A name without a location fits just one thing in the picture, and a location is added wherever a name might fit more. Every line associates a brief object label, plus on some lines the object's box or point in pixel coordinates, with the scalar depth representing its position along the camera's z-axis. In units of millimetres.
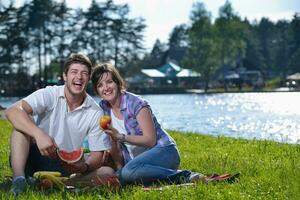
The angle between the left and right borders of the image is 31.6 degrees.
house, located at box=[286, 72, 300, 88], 65000
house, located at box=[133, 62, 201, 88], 72438
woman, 4871
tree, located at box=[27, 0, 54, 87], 52969
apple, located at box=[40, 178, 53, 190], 4566
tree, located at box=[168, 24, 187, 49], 112375
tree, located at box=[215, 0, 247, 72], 70438
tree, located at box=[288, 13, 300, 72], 82062
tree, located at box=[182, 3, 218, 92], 65750
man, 4742
